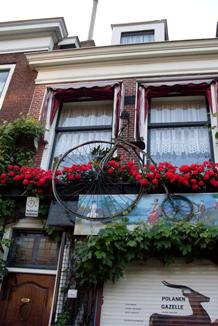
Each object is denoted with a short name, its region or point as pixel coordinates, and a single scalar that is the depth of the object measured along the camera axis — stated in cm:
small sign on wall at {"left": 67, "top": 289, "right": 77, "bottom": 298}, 523
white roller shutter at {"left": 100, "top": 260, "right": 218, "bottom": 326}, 502
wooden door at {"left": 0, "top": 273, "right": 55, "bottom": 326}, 554
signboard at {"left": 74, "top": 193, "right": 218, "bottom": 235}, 544
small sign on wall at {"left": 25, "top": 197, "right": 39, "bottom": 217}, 608
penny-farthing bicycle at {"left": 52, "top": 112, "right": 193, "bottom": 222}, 565
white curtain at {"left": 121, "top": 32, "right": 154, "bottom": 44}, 1023
